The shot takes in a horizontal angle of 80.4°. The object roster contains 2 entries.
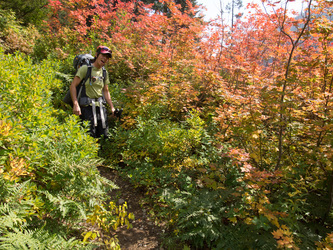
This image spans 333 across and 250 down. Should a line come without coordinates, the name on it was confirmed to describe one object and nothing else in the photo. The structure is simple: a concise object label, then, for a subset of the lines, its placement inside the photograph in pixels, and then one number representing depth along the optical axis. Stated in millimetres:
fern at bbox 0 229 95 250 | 1309
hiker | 3121
